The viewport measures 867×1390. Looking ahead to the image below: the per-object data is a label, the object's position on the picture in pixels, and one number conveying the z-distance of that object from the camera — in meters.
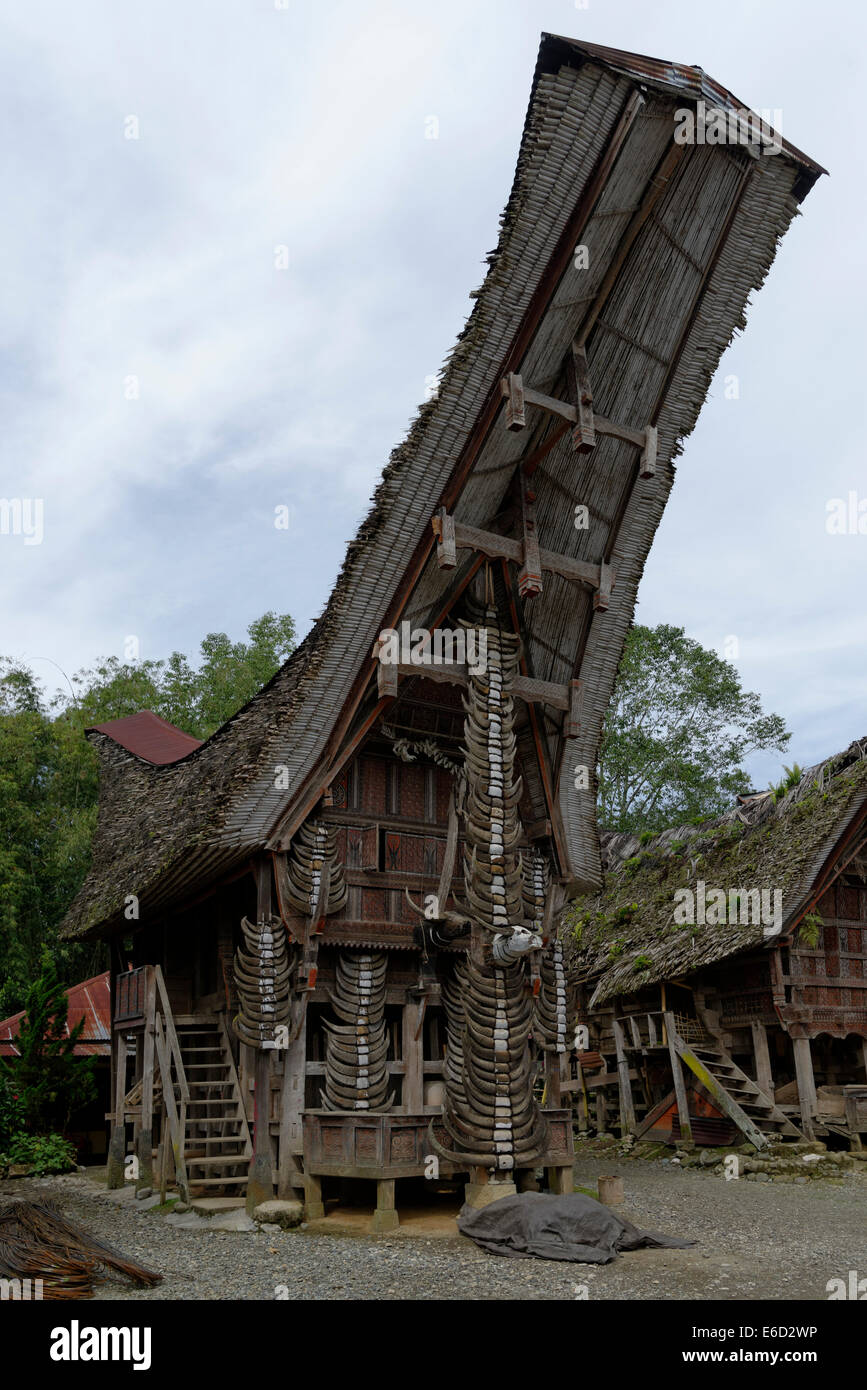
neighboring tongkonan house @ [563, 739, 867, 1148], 18.39
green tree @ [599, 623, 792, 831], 33.88
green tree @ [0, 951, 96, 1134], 19.75
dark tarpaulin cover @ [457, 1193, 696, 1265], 9.32
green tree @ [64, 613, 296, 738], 35.19
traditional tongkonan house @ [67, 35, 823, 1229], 11.59
